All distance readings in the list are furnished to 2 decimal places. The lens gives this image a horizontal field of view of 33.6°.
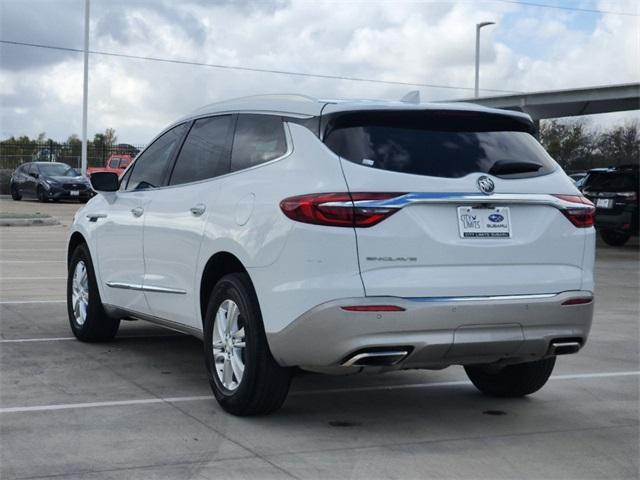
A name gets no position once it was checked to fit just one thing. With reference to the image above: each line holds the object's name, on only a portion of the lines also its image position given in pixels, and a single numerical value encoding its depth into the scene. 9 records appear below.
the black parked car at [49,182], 36.38
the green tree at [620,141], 68.75
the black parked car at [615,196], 22.94
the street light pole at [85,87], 41.78
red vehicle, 44.16
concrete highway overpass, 30.44
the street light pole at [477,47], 44.59
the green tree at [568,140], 70.50
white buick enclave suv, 5.38
